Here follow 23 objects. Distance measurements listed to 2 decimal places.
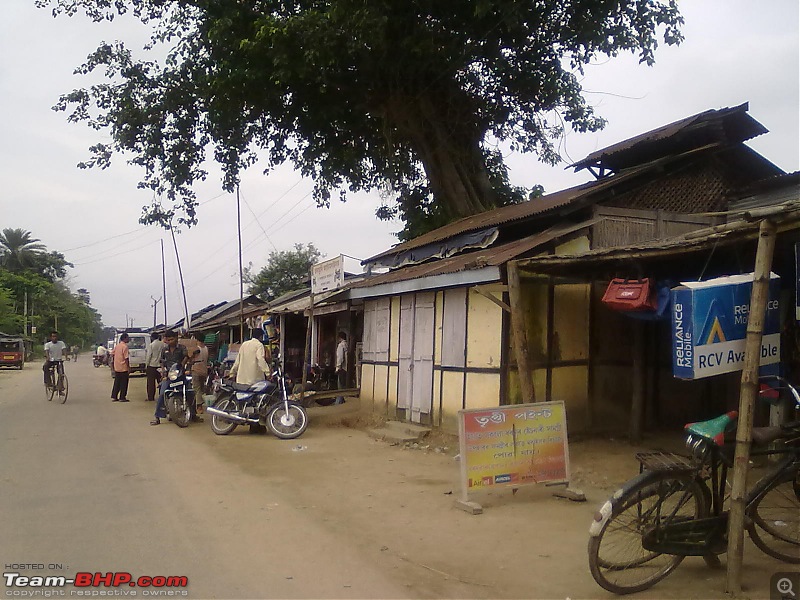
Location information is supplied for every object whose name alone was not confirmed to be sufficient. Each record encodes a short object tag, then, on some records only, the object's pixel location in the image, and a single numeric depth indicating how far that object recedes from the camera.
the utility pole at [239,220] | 21.97
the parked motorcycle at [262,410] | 10.91
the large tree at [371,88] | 15.55
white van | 29.84
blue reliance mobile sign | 4.64
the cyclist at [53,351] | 15.92
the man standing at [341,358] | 16.39
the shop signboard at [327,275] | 13.26
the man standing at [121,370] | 16.92
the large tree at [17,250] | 58.66
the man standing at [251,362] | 11.30
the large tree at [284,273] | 43.97
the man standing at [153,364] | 17.05
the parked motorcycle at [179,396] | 12.41
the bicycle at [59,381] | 16.45
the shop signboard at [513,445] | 6.30
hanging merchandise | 7.61
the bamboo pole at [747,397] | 4.15
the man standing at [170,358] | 12.76
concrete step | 10.55
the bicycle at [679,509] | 4.17
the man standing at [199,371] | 14.98
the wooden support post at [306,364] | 14.63
